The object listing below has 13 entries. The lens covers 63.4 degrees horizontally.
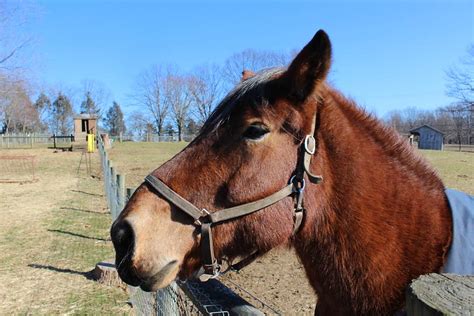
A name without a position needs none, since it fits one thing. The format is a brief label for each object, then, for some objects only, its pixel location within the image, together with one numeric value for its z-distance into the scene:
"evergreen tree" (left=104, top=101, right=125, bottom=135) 98.50
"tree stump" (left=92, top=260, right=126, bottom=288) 6.16
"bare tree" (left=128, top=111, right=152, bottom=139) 84.47
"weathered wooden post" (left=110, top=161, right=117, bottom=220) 8.33
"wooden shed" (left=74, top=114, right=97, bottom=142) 47.06
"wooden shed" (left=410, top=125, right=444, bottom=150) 69.38
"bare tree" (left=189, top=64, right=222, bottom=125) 58.56
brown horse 1.79
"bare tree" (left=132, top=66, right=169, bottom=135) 80.06
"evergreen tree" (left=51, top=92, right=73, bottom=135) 85.56
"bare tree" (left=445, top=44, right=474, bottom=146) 69.94
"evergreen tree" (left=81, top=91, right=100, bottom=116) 88.00
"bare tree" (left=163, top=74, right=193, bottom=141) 73.84
